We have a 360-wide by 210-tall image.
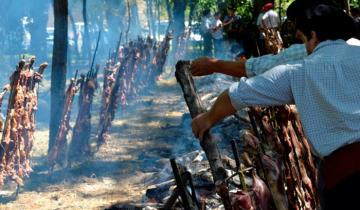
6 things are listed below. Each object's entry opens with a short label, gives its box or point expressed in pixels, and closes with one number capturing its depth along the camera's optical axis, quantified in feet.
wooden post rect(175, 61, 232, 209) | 8.16
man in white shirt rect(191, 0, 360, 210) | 8.13
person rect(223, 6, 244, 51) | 57.93
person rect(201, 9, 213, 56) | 70.79
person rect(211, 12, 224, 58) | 64.91
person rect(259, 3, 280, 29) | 37.45
